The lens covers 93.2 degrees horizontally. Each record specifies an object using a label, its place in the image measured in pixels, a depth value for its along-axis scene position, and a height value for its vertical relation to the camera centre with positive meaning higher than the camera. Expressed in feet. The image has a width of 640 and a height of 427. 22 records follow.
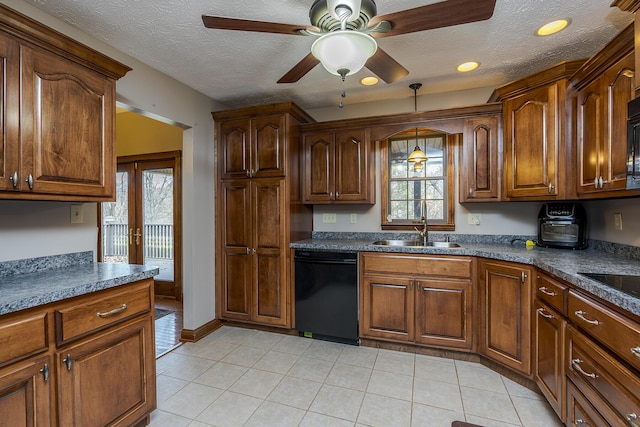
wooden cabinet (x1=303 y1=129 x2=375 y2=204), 10.25 +1.52
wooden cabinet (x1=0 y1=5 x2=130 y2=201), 4.61 +1.70
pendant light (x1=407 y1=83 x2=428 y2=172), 9.48 +1.73
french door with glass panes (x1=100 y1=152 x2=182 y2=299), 13.93 -0.08
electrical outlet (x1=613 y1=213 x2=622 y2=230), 7.08 -0.26
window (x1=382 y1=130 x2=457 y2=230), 10.48 +1.02
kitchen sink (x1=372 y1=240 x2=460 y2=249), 10.04 -1.12
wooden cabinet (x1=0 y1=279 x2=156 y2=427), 3.89 -2.23
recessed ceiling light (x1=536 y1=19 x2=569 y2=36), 6.41 +3.98
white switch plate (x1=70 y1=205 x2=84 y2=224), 6.65 -0.01
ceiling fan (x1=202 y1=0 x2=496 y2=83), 4.27 +2.92
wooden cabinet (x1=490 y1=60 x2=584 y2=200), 7.29 +1.91
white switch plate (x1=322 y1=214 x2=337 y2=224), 11.71 -0.27
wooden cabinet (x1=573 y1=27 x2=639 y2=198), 5.44 +1.84
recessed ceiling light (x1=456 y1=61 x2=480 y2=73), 8.31 +4.04
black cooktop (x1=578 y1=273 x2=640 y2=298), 4.13 -1.10
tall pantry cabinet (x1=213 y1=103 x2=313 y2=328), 10.05 +0.07
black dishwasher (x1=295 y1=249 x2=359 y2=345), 9.36 -2.66
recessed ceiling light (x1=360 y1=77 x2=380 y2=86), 9.11 +4.01
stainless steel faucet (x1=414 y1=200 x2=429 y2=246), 9.99 -0.62
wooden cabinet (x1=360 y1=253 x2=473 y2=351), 8.38 -2.57
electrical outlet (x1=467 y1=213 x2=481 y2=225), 10.08 -0.29
